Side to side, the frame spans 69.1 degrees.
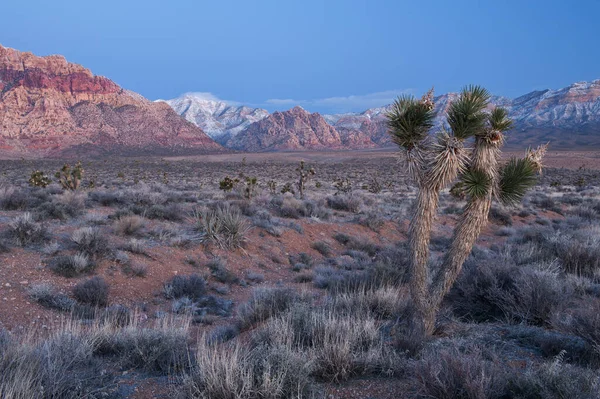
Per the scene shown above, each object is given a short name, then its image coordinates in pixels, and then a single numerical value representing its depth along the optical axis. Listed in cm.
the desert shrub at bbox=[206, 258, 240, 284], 1093
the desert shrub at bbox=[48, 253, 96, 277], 914
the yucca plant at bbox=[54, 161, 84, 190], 2245
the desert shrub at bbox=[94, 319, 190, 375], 479
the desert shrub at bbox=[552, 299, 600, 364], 502
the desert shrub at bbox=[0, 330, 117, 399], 355
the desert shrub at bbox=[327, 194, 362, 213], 2102
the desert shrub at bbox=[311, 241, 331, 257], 1444
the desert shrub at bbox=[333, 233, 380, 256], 1498
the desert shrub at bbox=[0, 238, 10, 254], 954
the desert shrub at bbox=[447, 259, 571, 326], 688
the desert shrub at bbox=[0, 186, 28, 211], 1423
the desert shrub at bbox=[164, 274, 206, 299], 948
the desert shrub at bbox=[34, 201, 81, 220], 1295
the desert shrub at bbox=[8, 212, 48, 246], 1033
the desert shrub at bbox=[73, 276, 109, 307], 823
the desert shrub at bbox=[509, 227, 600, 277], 1023
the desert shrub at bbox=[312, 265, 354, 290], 977
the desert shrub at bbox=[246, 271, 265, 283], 1136
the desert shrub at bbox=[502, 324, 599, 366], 499
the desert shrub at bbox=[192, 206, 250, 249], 1295
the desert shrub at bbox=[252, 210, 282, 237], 1477
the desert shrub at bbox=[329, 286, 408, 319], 711
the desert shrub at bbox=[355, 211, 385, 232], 1756
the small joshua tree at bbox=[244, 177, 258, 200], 2151
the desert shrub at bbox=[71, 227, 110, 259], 1013
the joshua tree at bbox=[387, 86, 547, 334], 610
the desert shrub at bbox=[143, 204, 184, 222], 1487
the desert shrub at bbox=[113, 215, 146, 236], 1242
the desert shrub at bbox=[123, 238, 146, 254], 1101
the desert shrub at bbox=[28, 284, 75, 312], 777
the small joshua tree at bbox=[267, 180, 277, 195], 2840
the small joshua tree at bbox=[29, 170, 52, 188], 2264
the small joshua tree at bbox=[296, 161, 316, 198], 2585
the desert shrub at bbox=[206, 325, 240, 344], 631
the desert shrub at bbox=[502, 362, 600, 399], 361
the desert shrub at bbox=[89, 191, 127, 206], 1700
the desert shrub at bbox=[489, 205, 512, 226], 2058
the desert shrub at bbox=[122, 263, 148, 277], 996
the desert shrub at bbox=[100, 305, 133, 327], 703
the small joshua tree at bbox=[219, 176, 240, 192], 2364
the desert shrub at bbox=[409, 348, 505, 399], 375
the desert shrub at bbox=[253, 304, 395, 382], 456
